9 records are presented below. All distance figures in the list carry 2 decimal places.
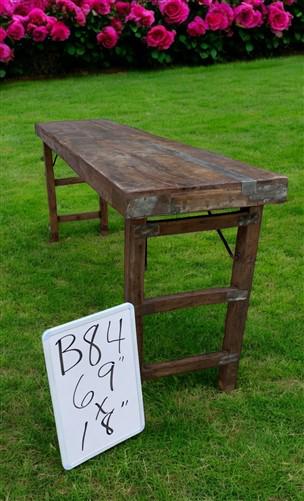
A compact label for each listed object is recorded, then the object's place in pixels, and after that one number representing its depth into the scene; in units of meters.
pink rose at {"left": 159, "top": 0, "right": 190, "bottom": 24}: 8.27
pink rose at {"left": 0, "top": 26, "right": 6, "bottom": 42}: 7.88
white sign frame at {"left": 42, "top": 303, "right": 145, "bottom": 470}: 1.86
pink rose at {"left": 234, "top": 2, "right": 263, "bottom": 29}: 8.52
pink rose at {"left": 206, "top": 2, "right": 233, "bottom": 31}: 8.46
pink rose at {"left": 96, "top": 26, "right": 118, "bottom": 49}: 8.30
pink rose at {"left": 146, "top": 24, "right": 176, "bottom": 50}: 8.32
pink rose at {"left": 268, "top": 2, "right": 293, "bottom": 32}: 8.65
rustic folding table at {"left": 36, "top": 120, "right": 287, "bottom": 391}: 1.91
